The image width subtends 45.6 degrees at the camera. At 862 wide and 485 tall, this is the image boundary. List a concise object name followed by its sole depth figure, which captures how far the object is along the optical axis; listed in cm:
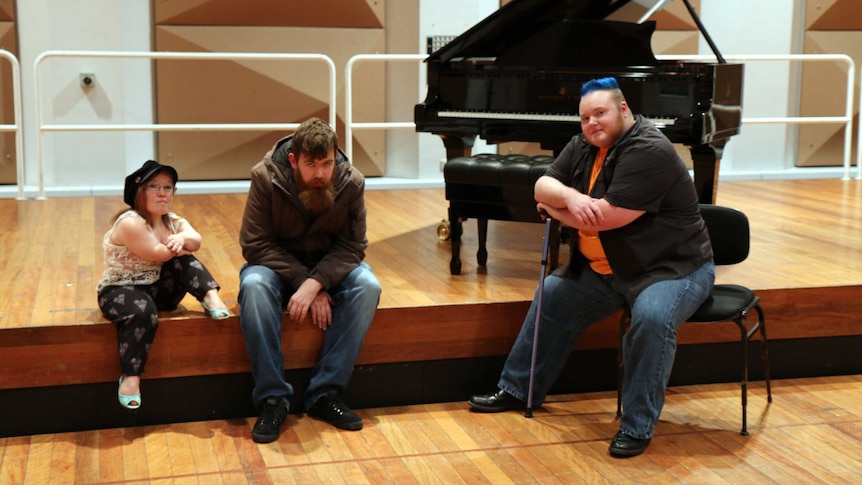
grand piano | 479
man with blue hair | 346
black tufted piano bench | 459
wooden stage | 361
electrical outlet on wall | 730
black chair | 356
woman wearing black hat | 356
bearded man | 362
